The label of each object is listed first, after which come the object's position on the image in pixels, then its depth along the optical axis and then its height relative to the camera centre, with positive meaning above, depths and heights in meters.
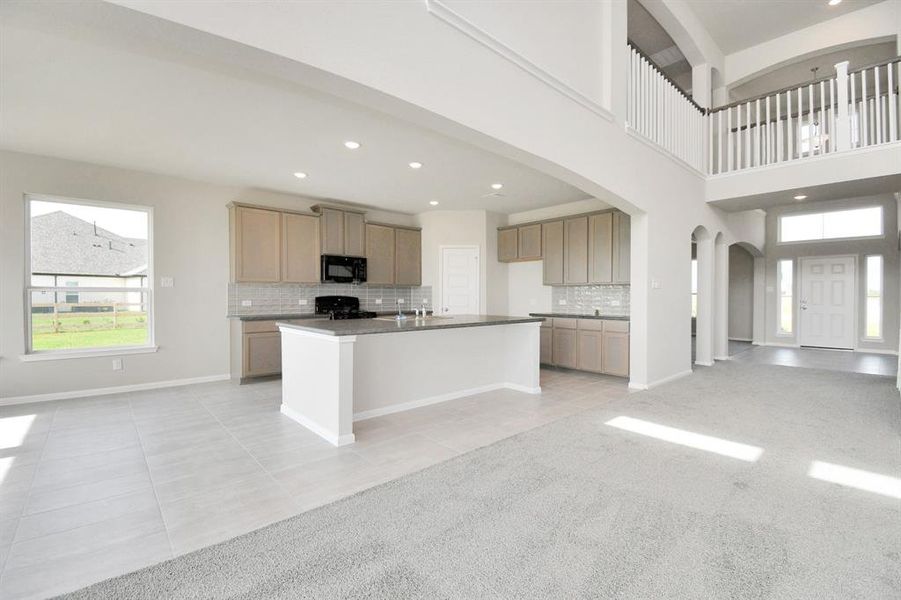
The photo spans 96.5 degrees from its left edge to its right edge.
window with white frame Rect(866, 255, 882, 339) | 7.79 -0.07
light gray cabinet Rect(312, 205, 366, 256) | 6.24 +1.03
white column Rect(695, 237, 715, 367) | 6.45 -0.18
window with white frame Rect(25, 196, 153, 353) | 4.52 +0.26
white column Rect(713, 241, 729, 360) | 6.97 -0.16
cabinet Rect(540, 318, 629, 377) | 5.47 -0.73
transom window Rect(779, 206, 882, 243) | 7.85 +1.42
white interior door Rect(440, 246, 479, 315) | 7.15 +0.35
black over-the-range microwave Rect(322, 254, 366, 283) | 6.22 +0.44
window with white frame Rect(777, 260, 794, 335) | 8.83 -0.07
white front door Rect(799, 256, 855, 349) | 8.10 -0.18
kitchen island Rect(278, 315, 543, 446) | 3.17 -0.69
